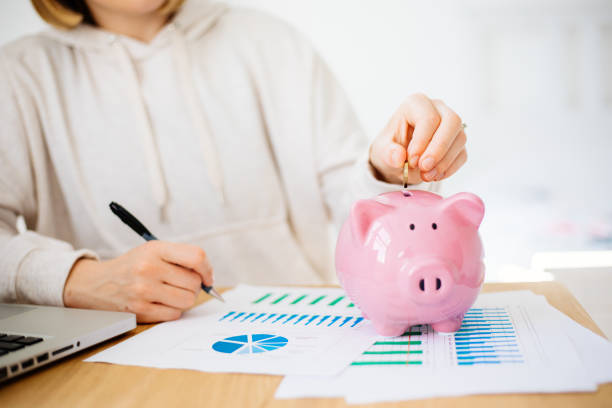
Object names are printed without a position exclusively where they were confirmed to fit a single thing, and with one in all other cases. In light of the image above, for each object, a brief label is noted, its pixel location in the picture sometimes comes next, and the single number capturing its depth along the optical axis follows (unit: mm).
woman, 955
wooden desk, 363
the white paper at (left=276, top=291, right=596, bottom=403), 379
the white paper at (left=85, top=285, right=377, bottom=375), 461
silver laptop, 469
